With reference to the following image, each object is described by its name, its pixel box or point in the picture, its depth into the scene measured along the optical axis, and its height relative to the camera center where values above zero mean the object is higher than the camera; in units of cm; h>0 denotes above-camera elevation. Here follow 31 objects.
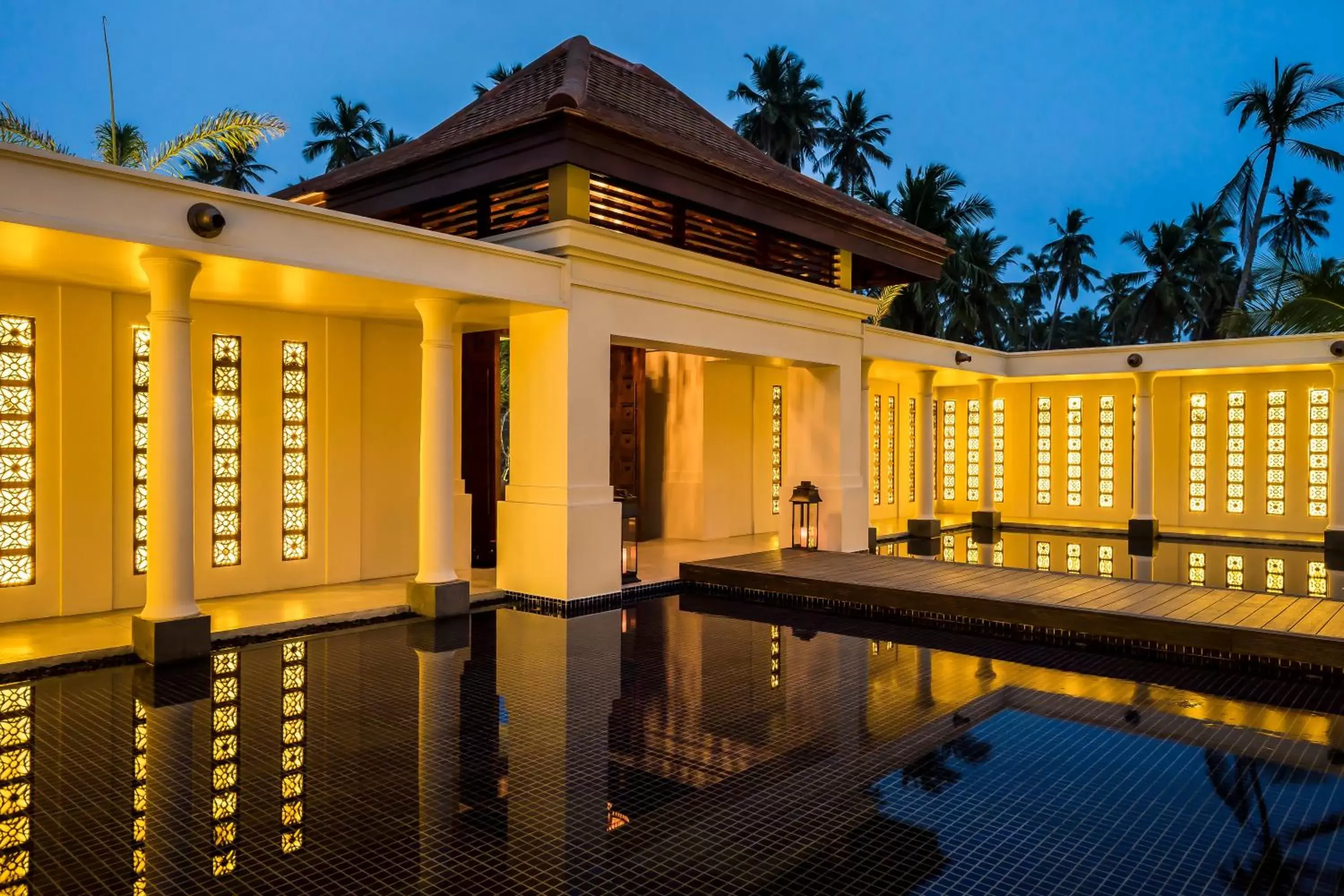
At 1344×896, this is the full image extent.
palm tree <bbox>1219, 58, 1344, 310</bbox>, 2673 +1004
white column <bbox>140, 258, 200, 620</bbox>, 748 +0
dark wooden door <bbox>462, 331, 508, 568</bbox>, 1243 +15
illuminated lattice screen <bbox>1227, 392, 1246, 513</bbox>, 1875 -11
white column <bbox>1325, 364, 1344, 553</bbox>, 1636 -43
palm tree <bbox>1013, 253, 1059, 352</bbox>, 4528 +771
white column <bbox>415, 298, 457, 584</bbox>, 971 -18
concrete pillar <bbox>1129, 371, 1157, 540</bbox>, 1820 -25
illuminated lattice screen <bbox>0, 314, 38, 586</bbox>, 847 -7
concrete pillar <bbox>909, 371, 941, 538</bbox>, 1761 -45
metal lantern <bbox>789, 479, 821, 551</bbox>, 1362 -102
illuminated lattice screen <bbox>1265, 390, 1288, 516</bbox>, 1834 -2
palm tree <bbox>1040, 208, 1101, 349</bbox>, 4316 +886
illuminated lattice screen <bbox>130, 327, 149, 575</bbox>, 931 +2
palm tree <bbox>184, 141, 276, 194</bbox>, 2762 +818
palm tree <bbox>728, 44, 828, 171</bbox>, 3039 +1098
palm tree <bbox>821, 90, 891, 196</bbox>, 3148 +1021
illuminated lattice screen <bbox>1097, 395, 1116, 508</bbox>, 2008 -11
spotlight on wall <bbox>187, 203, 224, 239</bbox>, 705 +169
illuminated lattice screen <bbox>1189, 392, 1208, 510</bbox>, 1917 +0
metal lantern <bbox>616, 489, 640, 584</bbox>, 1127 -110
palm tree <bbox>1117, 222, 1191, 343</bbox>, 3766 +631
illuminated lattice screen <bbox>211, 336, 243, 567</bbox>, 994 -6
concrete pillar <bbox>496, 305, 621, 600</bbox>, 1009 -21
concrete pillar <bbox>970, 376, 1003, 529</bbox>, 1942 -20
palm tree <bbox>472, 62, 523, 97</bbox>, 2966 +1213
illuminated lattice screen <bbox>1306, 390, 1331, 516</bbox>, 1797 -11
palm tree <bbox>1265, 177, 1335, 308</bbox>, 3531 +876
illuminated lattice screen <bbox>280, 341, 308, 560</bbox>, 1052 -5
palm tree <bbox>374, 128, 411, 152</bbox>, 3081 +1017
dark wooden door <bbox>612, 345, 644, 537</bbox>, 1502 +46
